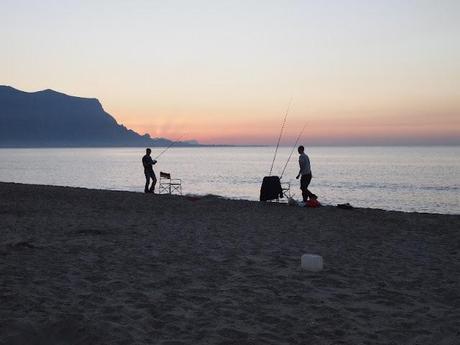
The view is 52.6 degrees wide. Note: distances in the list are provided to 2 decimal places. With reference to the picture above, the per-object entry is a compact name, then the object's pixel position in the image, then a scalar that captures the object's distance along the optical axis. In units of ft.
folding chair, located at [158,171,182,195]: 67.10
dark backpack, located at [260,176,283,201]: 47.93
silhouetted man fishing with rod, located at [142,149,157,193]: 57.31
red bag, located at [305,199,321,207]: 44.96
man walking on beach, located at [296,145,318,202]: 45.36
